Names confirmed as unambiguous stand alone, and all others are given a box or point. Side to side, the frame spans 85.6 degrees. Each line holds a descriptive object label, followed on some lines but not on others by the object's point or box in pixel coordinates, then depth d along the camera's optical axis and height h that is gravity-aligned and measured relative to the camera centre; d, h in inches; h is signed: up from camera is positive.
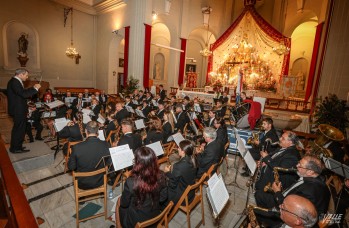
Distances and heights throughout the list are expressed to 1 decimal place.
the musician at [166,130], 205.4 -49.9
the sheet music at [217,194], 81.6 -47.8
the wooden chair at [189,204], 98.3 -67.5
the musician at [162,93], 451.2 -19.8
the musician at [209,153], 138.1 -47.4
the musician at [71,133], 161.3 -46.4
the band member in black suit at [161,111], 274.0 -39.1
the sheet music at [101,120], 211.1 -43.4
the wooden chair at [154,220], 70.0 -51.9
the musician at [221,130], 176.2 -39.0
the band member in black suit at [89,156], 118.3 -48.1
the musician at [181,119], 246.5 -43.3
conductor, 168.7 -26.5
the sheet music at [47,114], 231.3 -45.2
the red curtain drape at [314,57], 446.7 +90.2
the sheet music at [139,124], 211.5 -45.4
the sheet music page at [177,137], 159.3 -43.9
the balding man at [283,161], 116.7 -42.5
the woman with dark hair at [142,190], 80.2 -45.2
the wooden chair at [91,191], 104.5 -64.3
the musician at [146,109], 308.6 -41.4
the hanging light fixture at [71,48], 554.2 +91.9
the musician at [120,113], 263.1 -43.1
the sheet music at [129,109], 283.3 -39.8
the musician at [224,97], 370.6 -17.1
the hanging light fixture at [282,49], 466.9 +107.4
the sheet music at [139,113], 266.2 -41.5
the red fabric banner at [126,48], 514.3 +92.9
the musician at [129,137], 146.2 -42.8
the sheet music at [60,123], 163.1 -39.7
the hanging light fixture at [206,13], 608.9 +241.8
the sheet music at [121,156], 111.8 -45.3
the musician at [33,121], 215.7 -53.3
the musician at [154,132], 177.9 -45.6
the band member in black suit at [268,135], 166.6 -37.7
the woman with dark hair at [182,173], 107.0 -49.4
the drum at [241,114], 281.5 -38.8
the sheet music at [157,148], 141.8 -48.0
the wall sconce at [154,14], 508.7 +188.6
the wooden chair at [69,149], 152.6 -58.2
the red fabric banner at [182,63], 598.2 +73.8
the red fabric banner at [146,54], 491.3 +77.8
